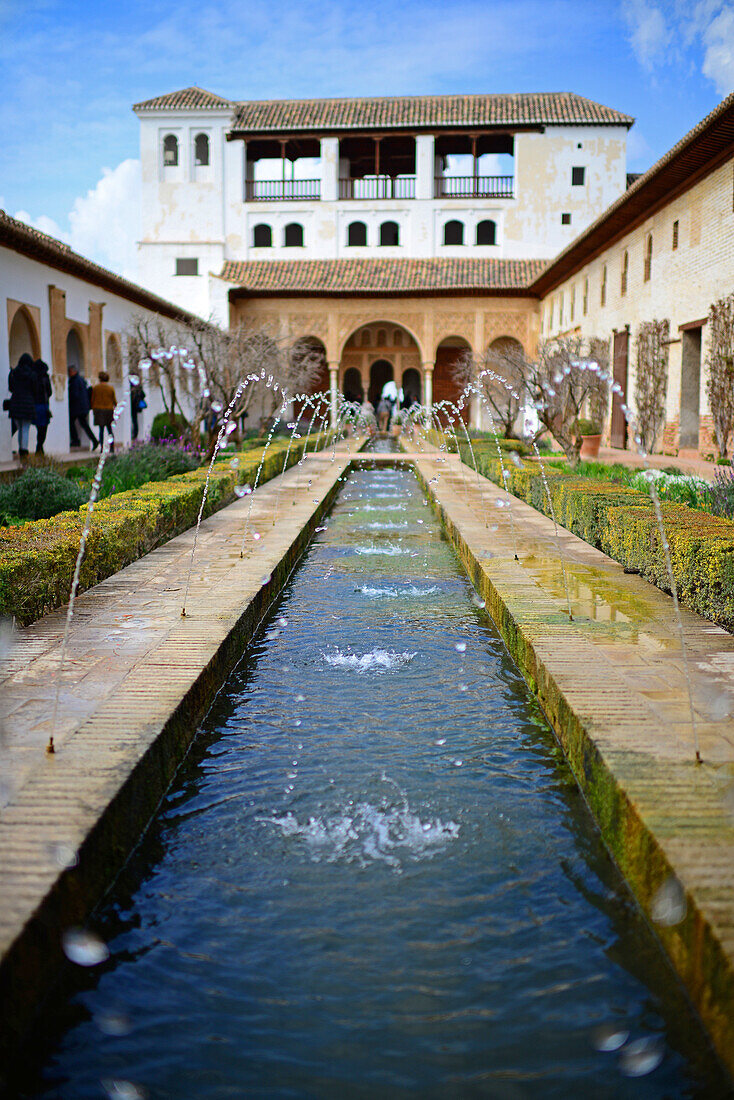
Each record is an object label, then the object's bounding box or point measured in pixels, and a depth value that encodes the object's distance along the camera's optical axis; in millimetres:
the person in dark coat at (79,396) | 16172
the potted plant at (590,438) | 16625
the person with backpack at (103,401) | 14688
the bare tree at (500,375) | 19641
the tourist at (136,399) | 19567
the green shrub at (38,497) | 7961
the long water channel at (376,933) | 2098
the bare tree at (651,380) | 16531
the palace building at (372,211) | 30578
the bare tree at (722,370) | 13305
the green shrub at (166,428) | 19247
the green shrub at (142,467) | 9959
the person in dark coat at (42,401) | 13211
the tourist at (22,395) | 12844
